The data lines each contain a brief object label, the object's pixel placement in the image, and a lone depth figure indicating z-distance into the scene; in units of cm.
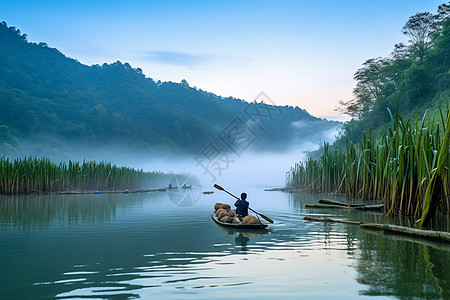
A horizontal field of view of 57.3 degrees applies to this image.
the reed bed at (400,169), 1151
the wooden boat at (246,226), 1211
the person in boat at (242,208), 1378
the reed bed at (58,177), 2793
